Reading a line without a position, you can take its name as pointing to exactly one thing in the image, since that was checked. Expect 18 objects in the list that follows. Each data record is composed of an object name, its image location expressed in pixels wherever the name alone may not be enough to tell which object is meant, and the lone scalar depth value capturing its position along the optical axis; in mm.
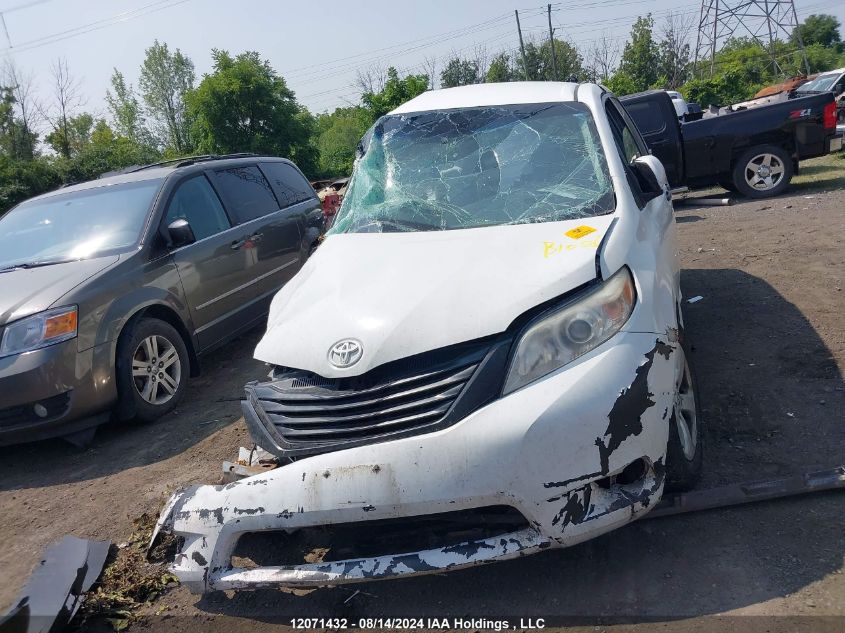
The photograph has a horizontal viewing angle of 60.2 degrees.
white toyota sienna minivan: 2463
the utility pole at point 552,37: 43319
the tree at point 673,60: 48688
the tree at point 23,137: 35156
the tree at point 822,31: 68250
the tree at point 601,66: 52350
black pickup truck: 10586
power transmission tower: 38719
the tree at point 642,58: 44500
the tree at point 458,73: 52531
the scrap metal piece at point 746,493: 3047
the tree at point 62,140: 35719
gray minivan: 4699
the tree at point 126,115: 60688
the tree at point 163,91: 63031
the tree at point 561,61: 50047
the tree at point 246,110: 28922
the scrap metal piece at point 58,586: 2850
